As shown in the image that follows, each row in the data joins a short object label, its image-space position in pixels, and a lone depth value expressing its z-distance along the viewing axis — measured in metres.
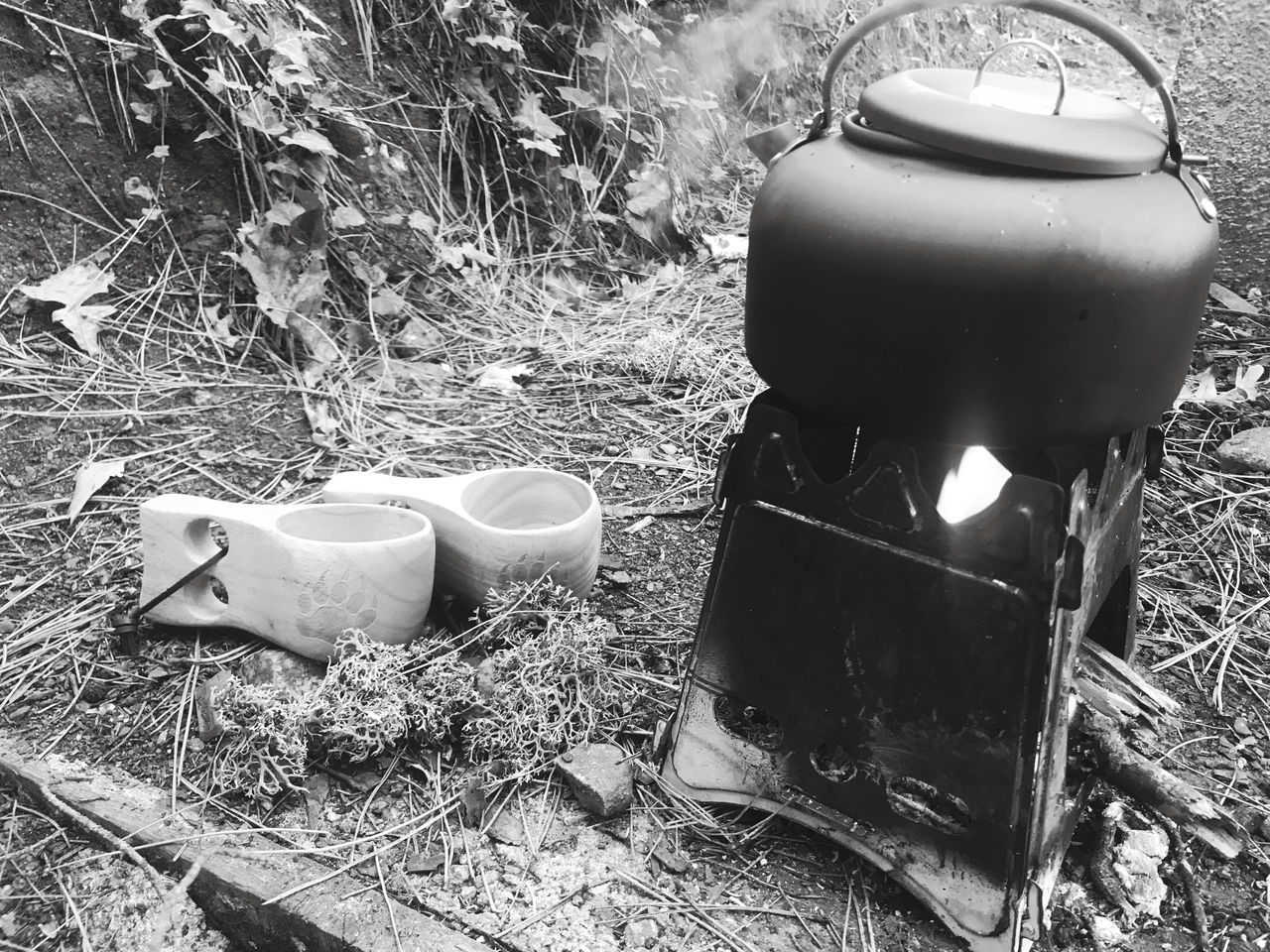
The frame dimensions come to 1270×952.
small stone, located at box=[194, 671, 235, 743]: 0.50
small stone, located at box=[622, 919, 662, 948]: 0.44
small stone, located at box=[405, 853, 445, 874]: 0.47
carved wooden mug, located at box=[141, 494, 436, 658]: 0.52
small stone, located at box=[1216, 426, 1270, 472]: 0.70
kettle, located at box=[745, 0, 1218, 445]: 0.38
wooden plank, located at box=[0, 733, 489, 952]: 0.44
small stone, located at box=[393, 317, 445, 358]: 0.83
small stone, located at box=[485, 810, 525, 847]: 0.48
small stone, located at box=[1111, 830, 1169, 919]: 0.46
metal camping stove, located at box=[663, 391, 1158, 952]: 0.42
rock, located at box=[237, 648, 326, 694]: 0.52
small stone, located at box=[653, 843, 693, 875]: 0.47
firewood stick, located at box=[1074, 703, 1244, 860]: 0.45
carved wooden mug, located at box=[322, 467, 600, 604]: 0.54
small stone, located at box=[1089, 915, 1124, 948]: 0.44
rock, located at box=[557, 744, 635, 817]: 0.49
